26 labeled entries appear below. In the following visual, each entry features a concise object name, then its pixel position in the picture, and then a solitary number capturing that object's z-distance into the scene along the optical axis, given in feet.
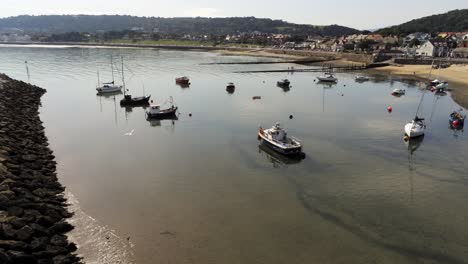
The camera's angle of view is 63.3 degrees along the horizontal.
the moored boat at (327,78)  256.73
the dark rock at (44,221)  63.23
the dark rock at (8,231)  55.81
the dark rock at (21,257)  50.93
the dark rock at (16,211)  62.69
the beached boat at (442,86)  220.19
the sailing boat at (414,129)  121.02
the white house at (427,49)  394.99
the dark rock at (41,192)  74.15
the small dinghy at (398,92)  209.97
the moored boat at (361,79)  266.65
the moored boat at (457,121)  136.73
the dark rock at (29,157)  91.23
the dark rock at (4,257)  49.23
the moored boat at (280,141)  104.37
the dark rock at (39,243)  55.69
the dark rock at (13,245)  53.11
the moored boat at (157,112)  152.79
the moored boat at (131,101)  178.91
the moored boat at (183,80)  239.71
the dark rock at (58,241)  59.21
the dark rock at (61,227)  63.26
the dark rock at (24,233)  56.39
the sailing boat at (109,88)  207.41
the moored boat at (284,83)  236.02
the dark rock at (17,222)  58.90
